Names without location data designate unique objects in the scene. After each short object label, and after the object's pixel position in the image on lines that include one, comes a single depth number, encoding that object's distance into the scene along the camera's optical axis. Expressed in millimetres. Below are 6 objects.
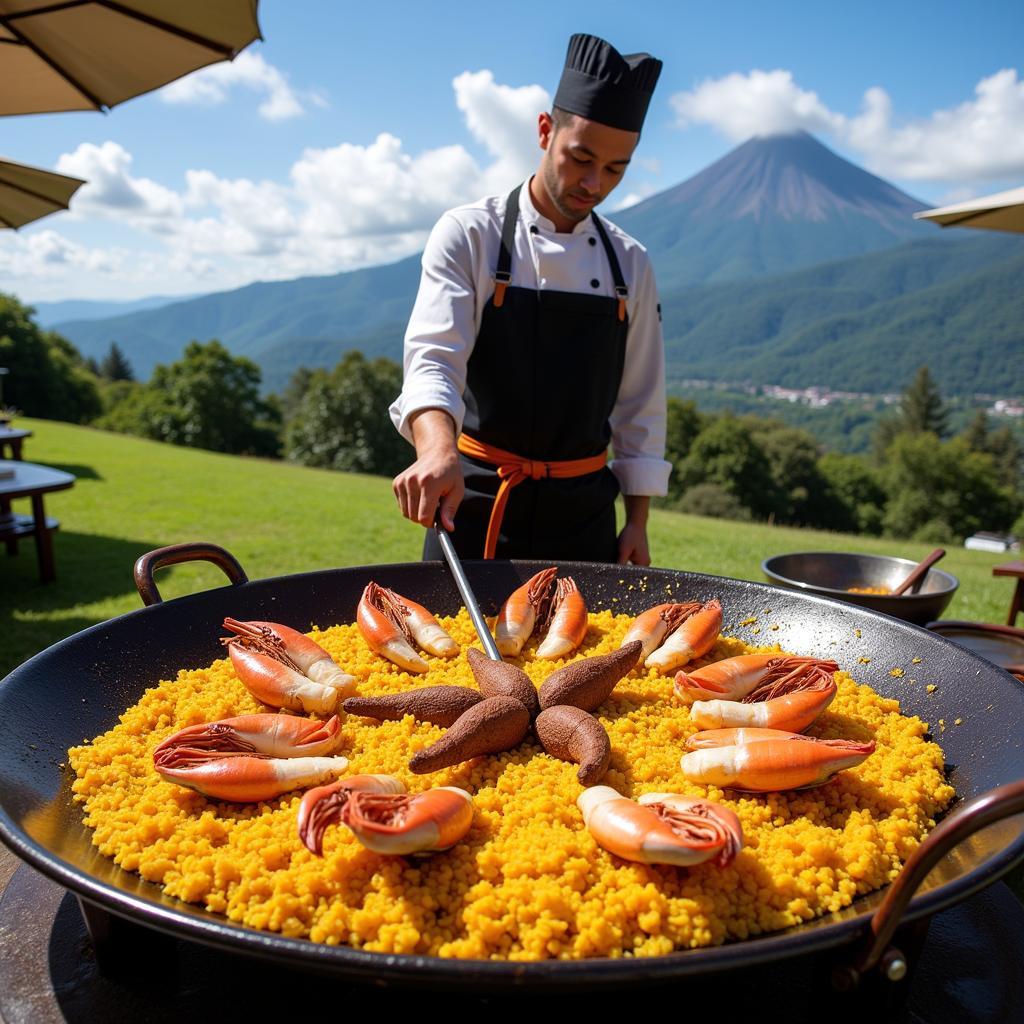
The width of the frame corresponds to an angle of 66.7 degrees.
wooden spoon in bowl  2580
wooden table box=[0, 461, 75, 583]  5832
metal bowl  2961
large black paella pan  779
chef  2166
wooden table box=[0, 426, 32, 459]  8453
